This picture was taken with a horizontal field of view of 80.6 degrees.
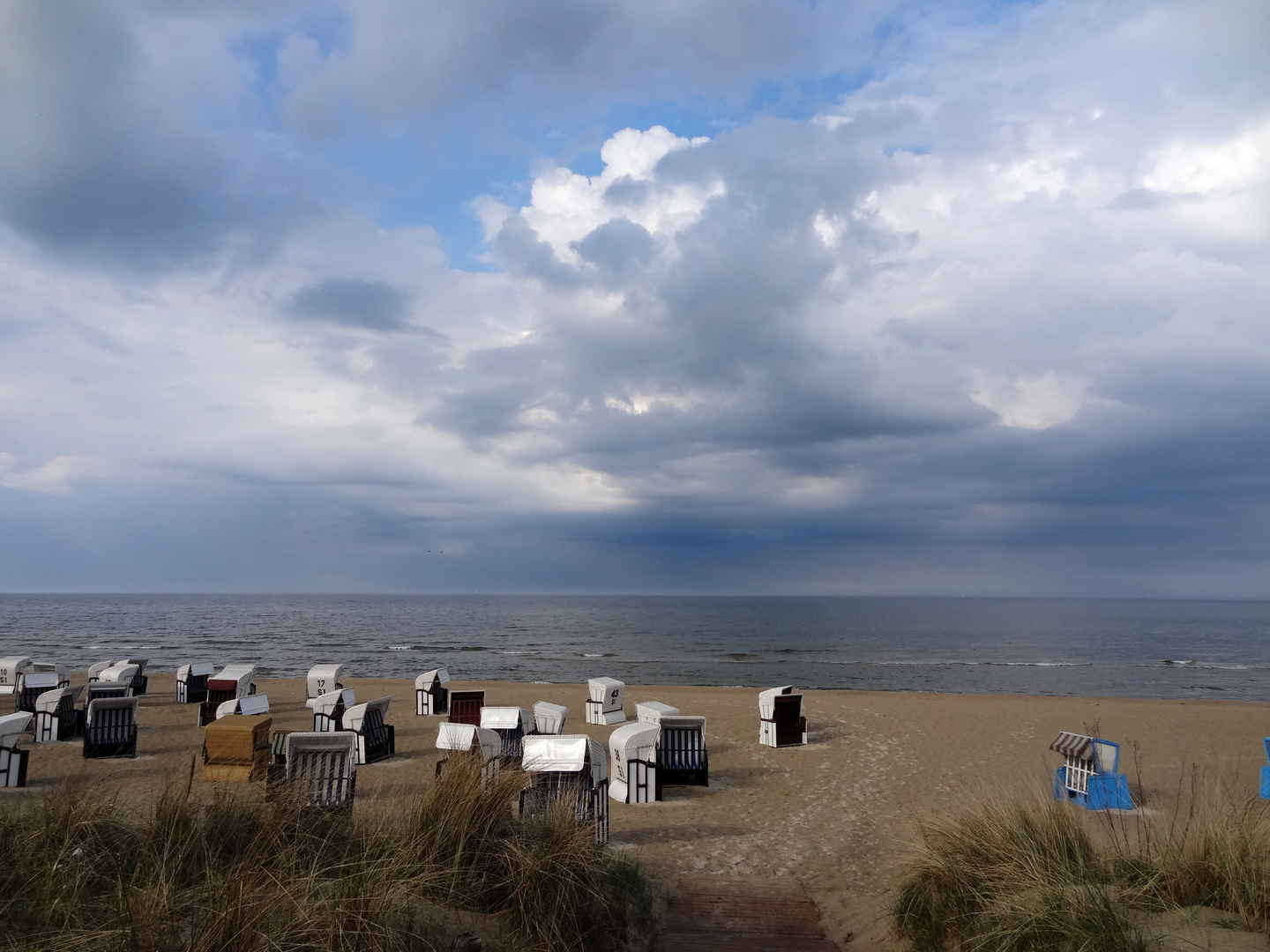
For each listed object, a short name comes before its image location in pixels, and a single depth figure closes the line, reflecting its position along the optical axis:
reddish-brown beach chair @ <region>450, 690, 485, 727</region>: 12.44
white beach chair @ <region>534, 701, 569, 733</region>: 11.27
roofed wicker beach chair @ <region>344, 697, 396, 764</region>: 10.84
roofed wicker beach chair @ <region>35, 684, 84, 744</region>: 12.26
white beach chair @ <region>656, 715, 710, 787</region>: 9.66
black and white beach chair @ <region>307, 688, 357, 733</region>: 11.75
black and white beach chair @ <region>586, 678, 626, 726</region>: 14.91
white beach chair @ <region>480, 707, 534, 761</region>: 9.62
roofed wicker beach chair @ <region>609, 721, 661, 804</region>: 8.70
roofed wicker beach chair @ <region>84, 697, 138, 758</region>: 11.05
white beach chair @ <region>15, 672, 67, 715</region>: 14.83
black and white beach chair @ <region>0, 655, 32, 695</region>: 16.94
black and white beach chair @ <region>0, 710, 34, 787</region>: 9.20
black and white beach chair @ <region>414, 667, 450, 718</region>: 15.70
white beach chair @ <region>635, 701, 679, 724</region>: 10.95
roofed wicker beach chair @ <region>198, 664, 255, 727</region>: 13.97
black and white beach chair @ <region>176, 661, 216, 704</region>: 16.92
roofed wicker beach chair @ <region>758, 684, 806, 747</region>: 12.55
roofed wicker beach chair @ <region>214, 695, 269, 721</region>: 12.83
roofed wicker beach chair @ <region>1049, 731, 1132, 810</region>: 8.31
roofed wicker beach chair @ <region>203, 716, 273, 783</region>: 9.58
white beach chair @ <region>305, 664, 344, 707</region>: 16.61
